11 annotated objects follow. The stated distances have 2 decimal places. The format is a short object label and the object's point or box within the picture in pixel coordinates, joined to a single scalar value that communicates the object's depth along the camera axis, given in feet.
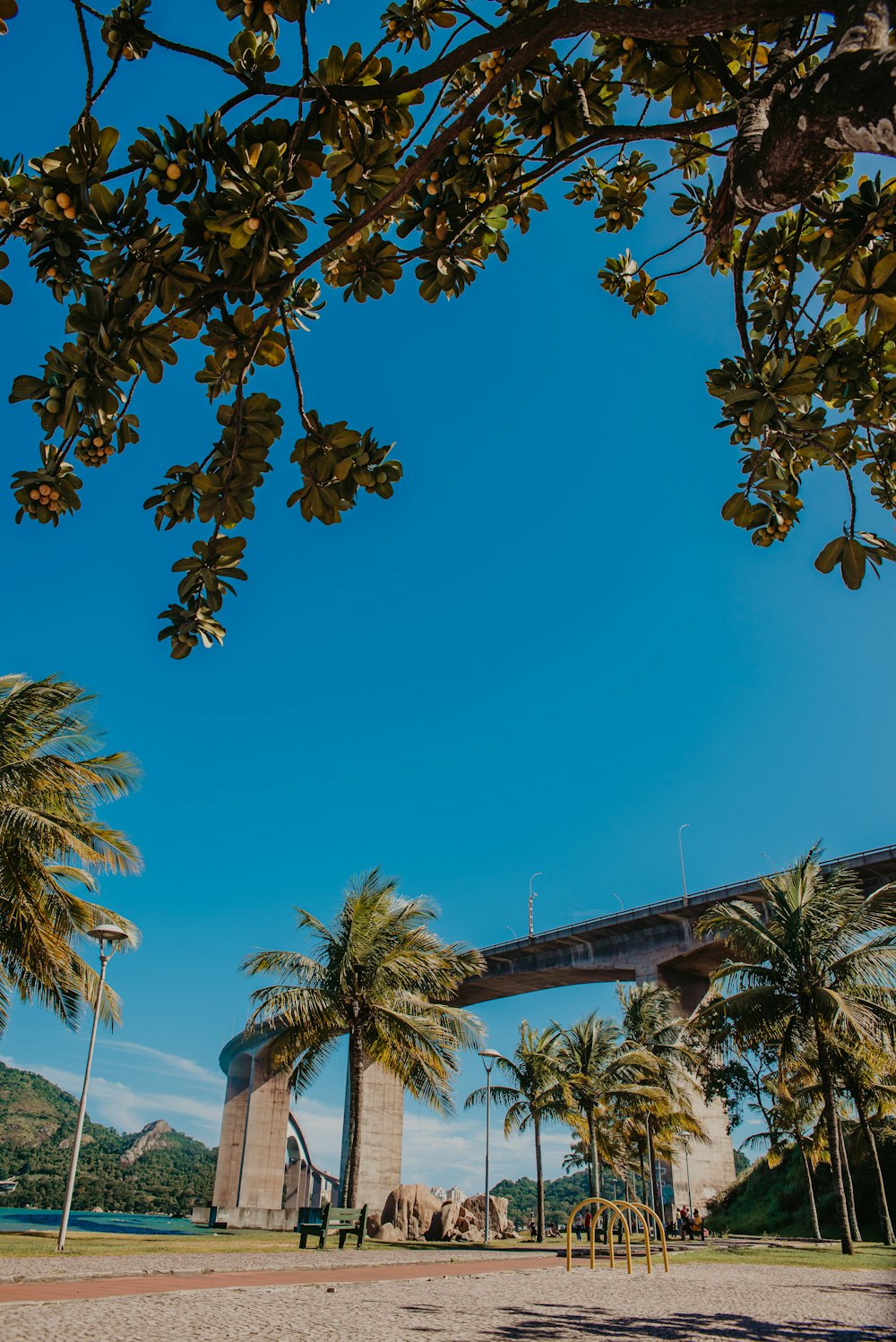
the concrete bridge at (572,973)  92.89
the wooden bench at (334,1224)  49.96
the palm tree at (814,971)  52.85
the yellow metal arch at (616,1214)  37.96
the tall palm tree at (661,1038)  84.74
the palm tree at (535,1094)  78.48
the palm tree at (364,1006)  58.29
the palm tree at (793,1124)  84.23
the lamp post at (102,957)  39.55
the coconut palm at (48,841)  40.75
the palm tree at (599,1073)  74.69
